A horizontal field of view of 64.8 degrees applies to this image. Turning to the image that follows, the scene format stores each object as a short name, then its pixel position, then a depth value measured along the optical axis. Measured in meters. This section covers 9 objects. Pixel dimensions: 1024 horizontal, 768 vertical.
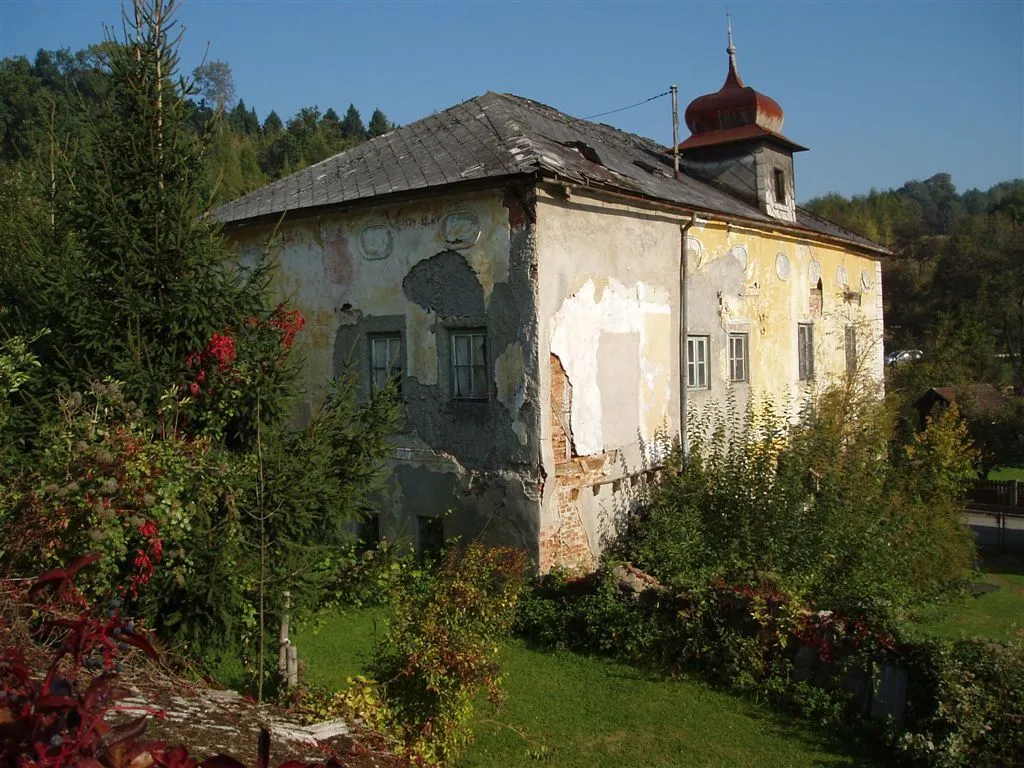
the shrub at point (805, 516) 11.27
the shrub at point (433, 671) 6.50
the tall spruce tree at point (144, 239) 6.94
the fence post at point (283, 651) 7.25
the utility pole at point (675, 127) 16.02
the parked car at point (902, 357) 43.31
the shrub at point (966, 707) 7.33
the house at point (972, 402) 26.94
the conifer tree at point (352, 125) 79.75
